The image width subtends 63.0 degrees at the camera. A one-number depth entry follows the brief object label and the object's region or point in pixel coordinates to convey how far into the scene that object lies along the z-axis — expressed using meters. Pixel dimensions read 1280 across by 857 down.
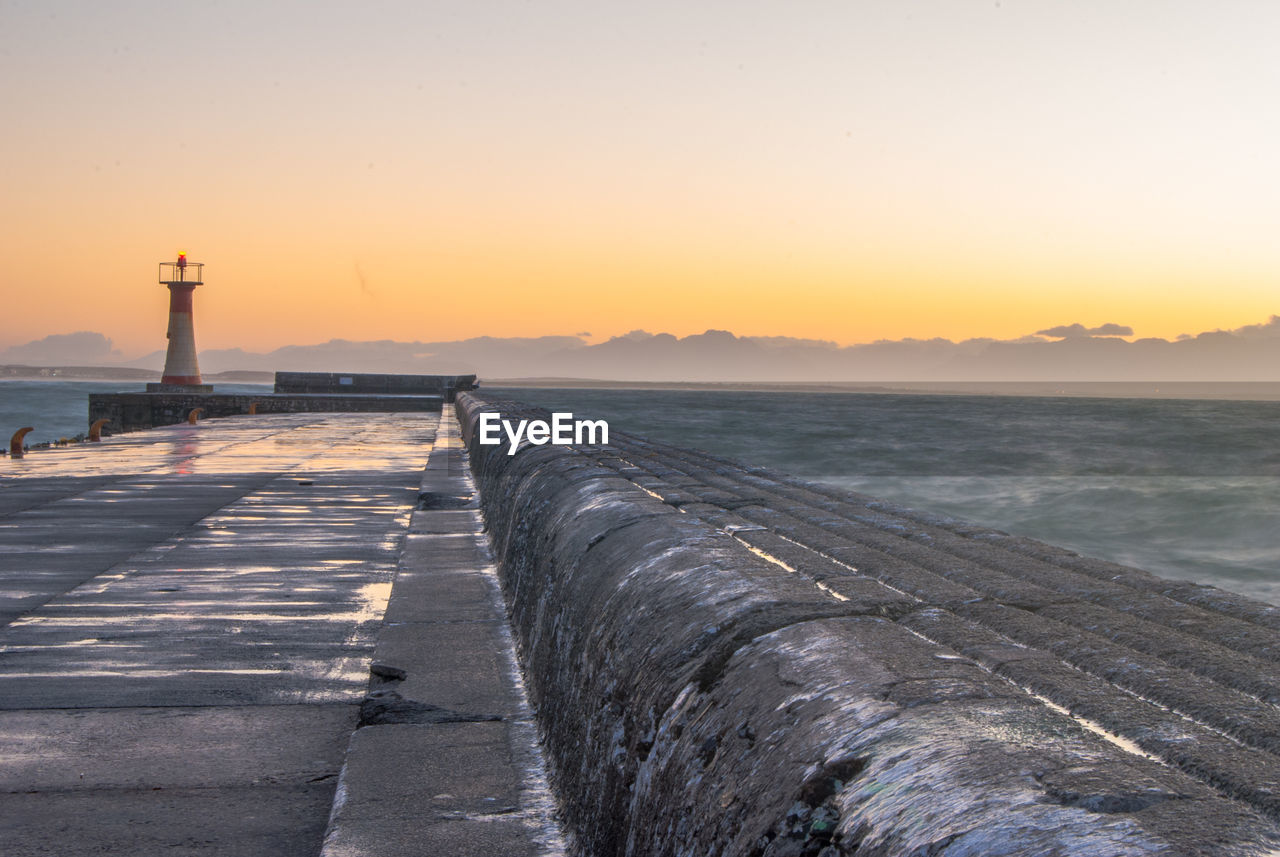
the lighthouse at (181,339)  60.16
